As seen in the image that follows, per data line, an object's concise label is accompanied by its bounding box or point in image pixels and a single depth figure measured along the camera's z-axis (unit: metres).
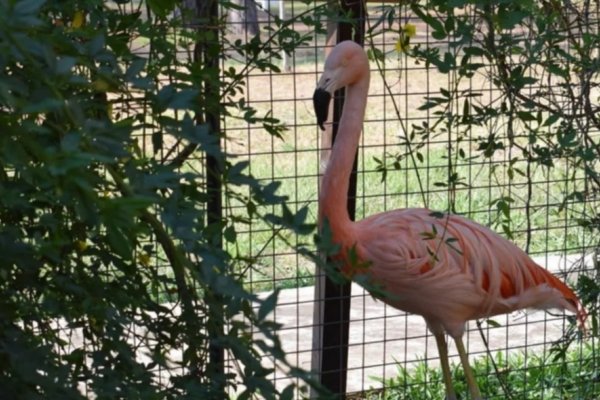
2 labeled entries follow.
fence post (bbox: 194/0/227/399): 2.84
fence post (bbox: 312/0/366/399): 6.90
